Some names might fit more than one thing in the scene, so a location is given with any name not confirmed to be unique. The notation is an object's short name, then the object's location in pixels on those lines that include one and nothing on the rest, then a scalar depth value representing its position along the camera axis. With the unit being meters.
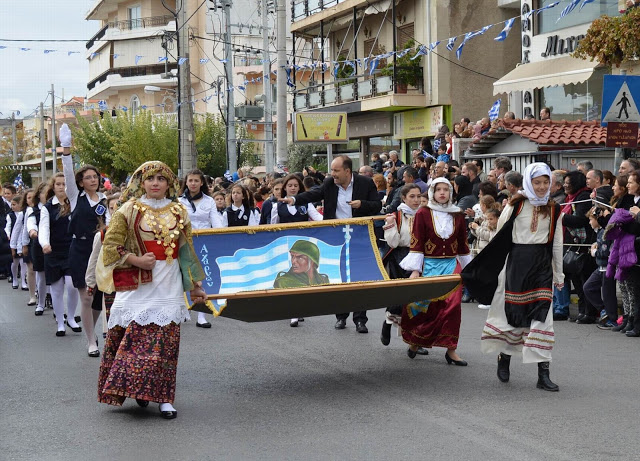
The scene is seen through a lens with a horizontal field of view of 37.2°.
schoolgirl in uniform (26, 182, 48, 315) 13.97
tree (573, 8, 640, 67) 17.44
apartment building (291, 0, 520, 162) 31.12
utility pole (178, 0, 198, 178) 29.64
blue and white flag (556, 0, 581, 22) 17.22
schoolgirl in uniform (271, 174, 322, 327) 12.49
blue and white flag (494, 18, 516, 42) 19.87
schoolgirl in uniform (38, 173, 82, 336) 11.75
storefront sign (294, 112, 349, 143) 22.34
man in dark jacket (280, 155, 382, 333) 10.91
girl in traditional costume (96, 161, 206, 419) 7.21
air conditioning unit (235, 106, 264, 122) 32.22
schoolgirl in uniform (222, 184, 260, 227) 14.09
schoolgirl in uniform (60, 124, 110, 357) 10.37
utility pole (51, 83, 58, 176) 68.22
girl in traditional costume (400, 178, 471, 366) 9.08
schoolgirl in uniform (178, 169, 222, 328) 12.45
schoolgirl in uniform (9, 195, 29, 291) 17.44
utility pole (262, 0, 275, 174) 32.25
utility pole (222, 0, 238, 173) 31.48
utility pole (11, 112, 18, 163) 91.06
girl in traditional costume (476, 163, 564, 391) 8.03
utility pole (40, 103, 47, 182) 72.13
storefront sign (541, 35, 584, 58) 23.44
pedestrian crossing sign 12.38
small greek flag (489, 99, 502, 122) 25.35
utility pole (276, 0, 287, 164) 23.92
